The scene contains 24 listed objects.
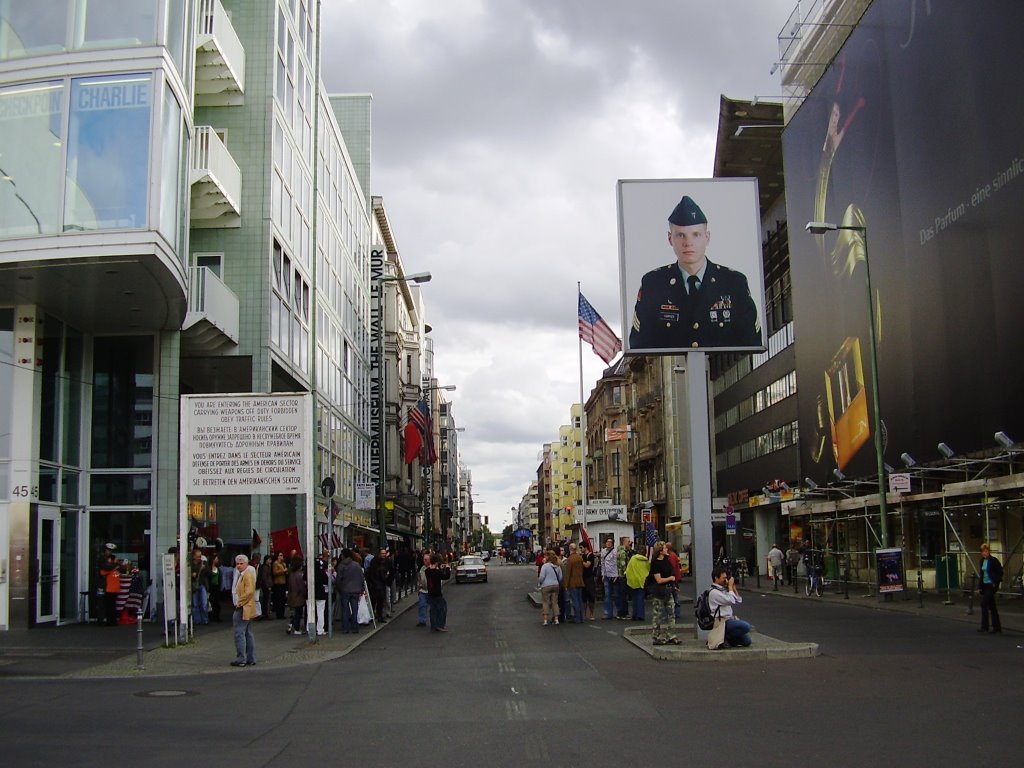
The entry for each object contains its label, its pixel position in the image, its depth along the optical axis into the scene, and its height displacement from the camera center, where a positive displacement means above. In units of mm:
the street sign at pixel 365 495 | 31609 +759
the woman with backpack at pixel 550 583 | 23859 -1505
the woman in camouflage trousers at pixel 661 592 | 17062 -1285
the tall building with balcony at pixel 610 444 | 97875 +6623
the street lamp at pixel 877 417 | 29984 +2543
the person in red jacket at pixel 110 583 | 22859 -1181
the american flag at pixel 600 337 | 36156 +6055
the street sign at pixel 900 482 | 28031 +613
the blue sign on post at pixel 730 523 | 43147 -514
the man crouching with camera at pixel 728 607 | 15757 -1424
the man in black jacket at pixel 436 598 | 23188 -1728
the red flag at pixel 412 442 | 47344 +3435
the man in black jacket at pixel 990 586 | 19562 -1515
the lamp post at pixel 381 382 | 33281 +4450
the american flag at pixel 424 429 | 49500 +4616
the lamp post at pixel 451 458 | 142250 +8707
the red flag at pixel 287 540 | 25875 -408
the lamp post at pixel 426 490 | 65100 +1832
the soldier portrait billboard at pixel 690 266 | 20172 +4670
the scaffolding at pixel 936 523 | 27312 -580
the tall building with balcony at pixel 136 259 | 20016 +5727
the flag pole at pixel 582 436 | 43478 +3207
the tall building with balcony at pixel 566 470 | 145625 +6793
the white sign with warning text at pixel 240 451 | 19250 +1317
